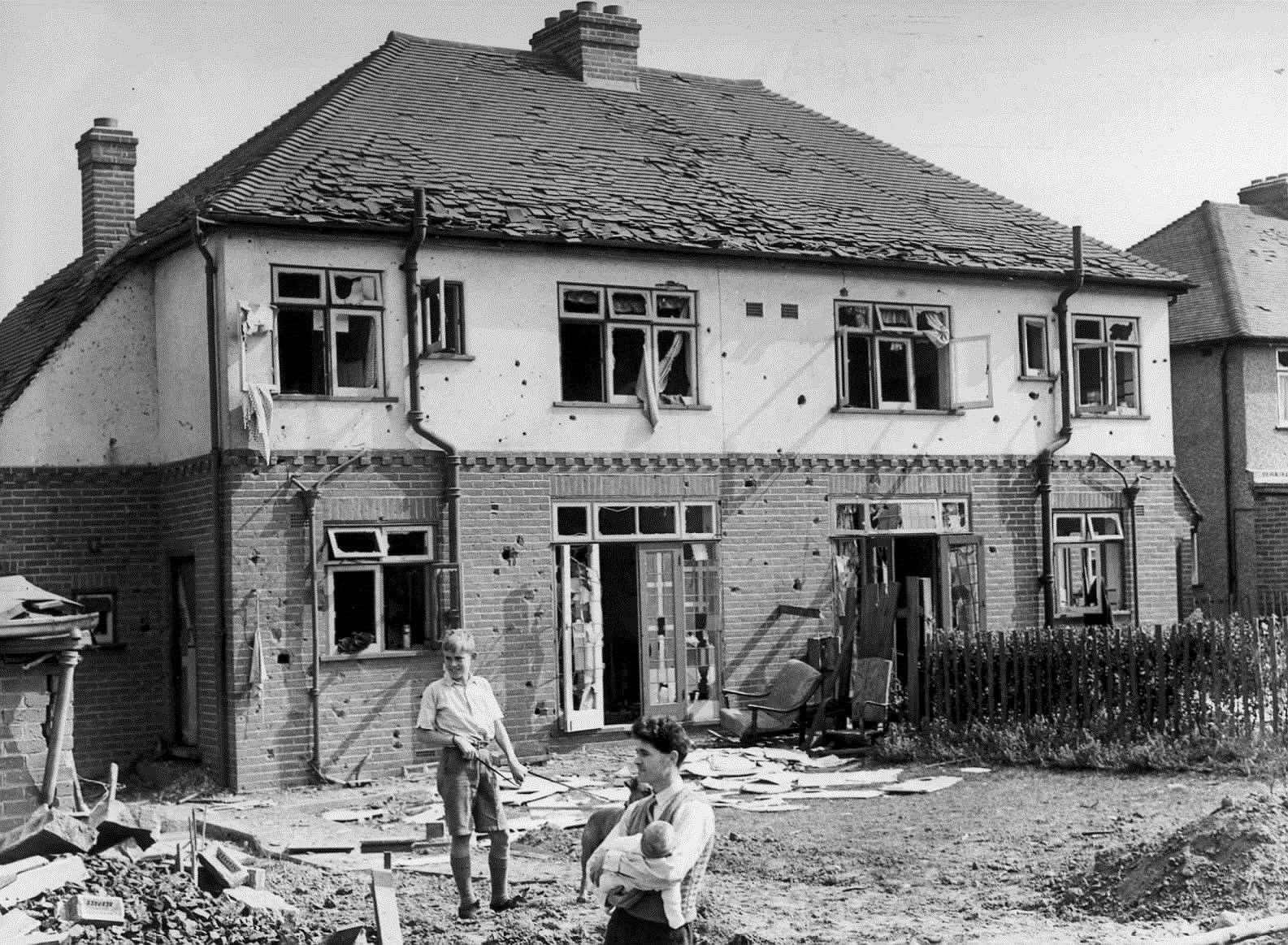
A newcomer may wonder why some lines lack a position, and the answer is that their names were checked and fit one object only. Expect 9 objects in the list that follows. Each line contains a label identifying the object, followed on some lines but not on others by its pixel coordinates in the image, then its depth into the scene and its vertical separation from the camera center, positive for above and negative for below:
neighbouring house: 31.47 +1.58
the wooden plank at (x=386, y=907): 9.33 -2.04
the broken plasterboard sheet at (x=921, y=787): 16.56 -2.56
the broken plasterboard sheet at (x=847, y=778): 17.39 -2.61
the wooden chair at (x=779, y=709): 20.17 -2.15
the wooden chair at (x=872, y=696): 19.48 -1.96
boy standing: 10.88 -1.45
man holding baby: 7.05 -1.34
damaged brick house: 18.89 +1.45
